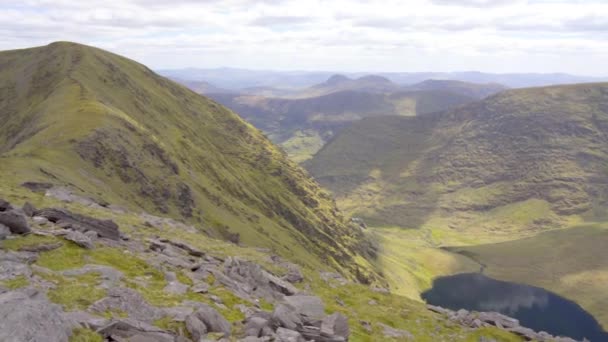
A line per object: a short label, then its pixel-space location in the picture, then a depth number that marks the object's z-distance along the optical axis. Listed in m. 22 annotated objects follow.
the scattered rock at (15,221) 40.62
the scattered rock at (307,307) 38.34
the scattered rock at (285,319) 33.81
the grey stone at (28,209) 49.25
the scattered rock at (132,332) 26.12
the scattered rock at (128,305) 30.78
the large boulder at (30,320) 21.78
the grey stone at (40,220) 46.95
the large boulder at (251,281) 49.06
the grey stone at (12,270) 30.91
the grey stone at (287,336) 30.77
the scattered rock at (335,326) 34.70
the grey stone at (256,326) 32.51
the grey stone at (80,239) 43.97
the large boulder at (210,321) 31.38
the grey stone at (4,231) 39.38
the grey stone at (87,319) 26.42
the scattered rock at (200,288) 41.98
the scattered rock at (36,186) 82.56
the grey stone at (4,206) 41.79
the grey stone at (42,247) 38.91
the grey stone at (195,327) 30.41
